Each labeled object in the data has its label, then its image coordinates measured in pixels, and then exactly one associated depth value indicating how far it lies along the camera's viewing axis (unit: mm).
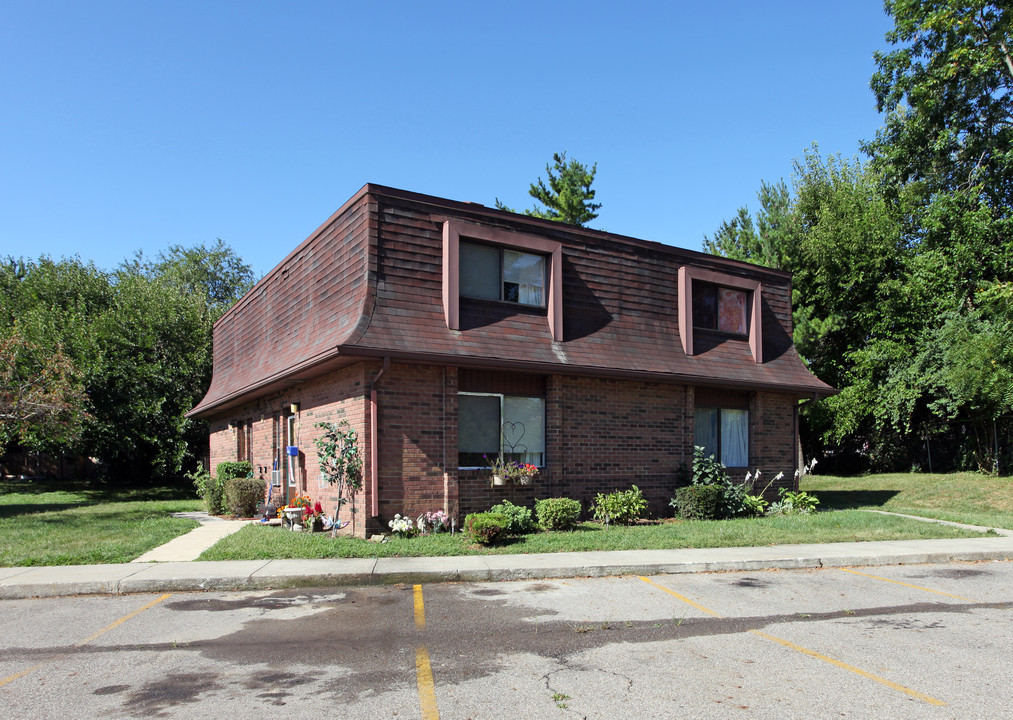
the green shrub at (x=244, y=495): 16031
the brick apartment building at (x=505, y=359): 12297
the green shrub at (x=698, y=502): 14844
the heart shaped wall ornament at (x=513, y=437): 13469
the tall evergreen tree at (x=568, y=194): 41031
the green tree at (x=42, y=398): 17312
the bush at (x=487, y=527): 10945
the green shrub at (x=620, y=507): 13906
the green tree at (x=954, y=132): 24328
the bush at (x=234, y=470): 17609
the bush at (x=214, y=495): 17250
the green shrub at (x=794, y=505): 16219
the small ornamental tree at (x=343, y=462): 11945
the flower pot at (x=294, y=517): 13384
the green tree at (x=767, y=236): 30531
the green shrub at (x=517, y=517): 12281
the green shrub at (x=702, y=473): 15523
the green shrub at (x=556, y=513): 12750
